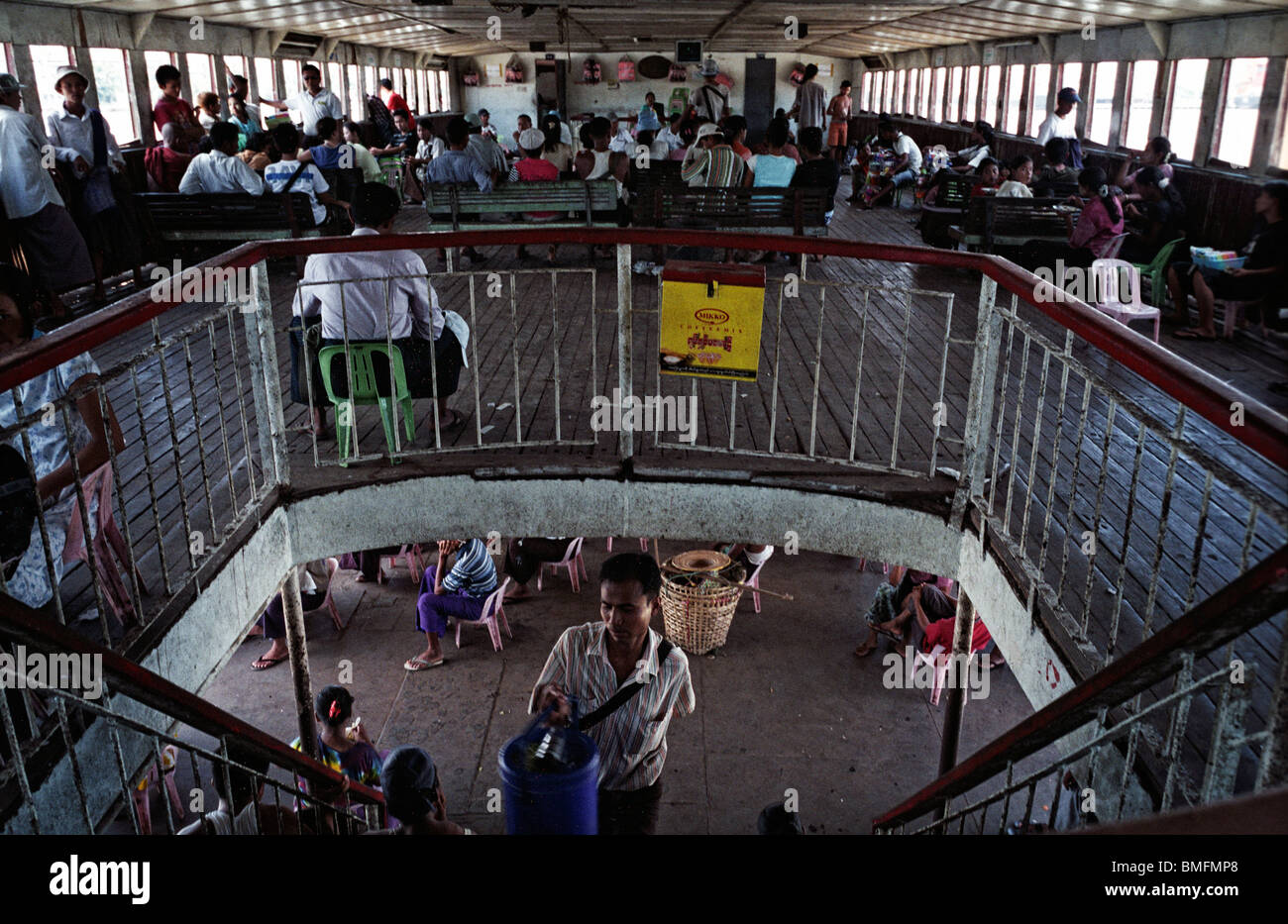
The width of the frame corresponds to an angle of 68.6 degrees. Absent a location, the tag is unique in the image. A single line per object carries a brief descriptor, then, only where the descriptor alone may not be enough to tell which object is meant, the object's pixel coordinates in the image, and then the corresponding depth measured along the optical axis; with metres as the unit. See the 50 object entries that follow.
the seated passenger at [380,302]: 4.90
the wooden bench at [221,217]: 9.62
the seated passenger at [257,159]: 10.58
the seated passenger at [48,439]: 3.36
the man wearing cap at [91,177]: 9.00
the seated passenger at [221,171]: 9.78
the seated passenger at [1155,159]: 9.70
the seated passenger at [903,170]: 16.67
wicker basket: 8.17
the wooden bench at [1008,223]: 9.83
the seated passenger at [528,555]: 9.37
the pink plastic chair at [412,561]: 10.02
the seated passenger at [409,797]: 4.20
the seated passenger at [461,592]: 8.15
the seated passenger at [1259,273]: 7.07
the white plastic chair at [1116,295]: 6.88
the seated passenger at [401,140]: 16.91
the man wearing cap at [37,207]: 7.78
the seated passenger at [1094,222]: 8.08
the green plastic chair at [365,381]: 4.96
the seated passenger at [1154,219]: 8.73
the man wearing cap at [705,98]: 19.30
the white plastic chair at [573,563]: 9.59
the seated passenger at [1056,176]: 11.61
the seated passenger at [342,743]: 5.95
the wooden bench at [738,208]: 9.84
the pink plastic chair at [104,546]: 3.59
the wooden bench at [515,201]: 10.39
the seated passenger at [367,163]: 11.54
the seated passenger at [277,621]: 8.53
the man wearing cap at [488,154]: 10.78
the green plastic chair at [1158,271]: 8.83
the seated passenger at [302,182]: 9.98
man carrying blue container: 3.74
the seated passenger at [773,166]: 10.16
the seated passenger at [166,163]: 10.60
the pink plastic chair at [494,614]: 8.31
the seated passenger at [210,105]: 10.94
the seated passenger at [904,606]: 7.92
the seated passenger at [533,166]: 11.34
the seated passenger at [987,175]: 11.97
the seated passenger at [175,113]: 11.12
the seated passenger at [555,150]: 12.23
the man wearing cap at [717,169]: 10.02
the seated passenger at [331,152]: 11.15
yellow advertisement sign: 4.61
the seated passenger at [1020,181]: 10.26
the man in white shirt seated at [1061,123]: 12.98
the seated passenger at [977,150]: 15.28
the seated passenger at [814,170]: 11.45
